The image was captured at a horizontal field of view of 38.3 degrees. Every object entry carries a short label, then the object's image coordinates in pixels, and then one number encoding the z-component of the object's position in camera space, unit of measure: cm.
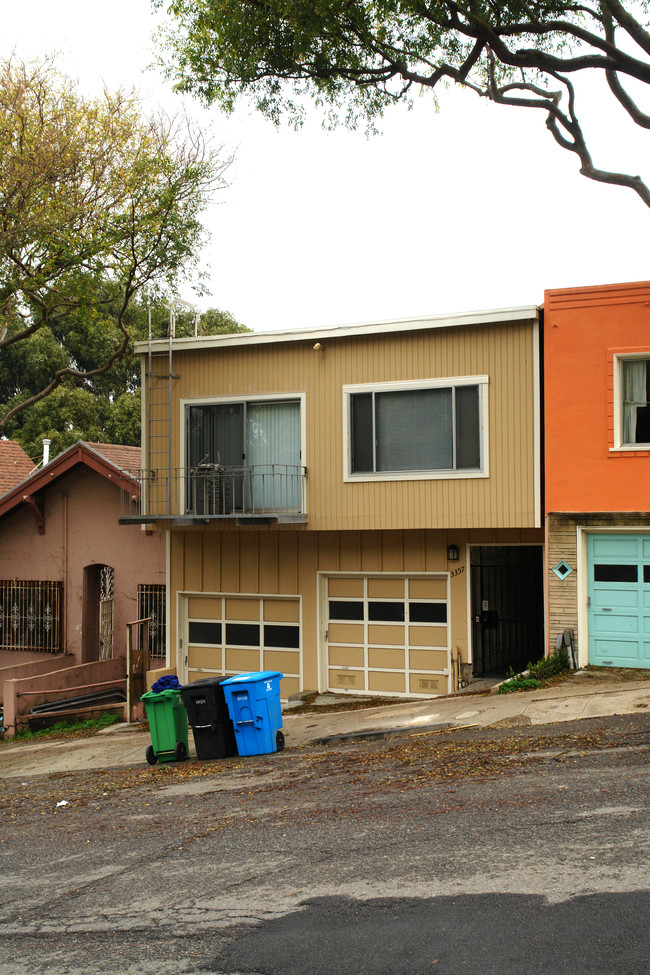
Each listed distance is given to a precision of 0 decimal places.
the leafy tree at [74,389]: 3728
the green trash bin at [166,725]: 1218
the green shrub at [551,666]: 1407
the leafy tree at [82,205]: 1612
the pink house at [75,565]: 1905
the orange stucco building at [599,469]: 1430
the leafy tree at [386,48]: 1410
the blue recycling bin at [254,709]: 1166
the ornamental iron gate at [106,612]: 1964
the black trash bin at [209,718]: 1177
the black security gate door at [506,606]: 1650
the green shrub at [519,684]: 1366
